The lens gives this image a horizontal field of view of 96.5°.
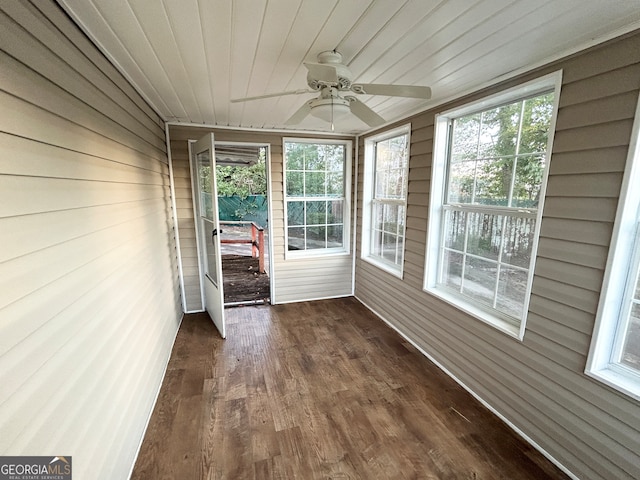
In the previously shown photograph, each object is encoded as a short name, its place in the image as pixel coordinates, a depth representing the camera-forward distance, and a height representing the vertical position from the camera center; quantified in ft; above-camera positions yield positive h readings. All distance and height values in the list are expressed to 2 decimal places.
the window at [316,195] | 12.22 -0.21
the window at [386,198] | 10.00 -0.29
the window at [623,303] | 4.21 -1.74
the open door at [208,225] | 9.04 -1.23
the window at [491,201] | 5.73 -0.24
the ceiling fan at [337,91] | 4.36 +1.67
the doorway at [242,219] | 13.37 -2.88
